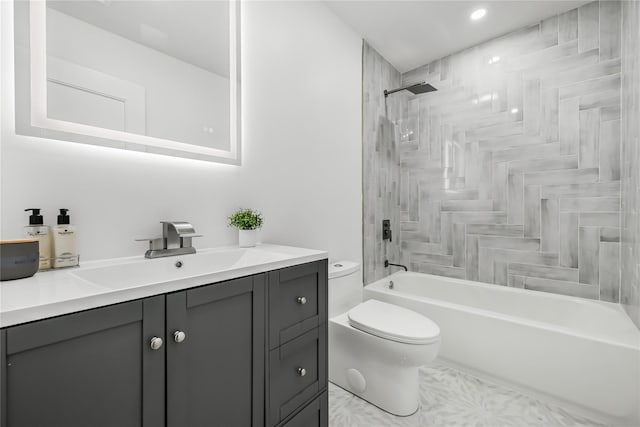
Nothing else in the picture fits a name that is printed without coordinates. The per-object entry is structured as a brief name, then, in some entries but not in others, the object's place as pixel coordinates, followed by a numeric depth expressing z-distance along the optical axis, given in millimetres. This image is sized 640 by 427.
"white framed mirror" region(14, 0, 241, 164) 928
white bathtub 1457
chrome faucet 1124
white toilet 1505
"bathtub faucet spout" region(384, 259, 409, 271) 2732
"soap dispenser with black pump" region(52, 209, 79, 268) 903
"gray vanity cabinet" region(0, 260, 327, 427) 558
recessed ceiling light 2143
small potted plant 1402
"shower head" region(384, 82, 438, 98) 2300
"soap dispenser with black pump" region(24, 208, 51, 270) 867
